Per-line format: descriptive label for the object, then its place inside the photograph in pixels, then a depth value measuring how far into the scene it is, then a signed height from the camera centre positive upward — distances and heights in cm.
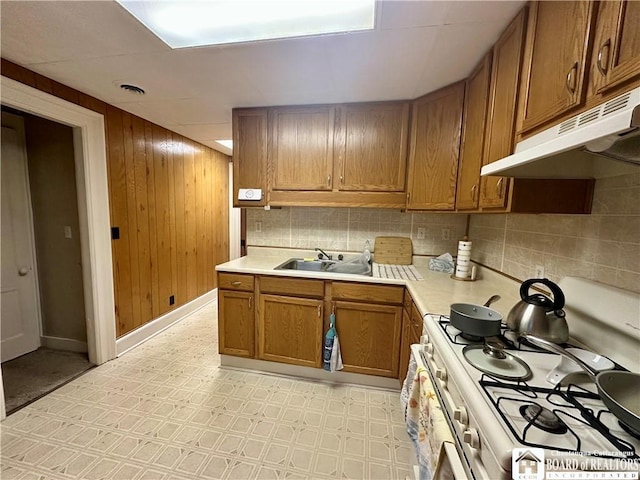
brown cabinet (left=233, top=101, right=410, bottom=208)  212 +48
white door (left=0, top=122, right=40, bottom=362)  229 -49
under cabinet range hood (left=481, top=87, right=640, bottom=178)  53 +19
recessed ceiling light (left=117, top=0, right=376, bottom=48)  116 +88
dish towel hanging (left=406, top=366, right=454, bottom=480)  81 -73
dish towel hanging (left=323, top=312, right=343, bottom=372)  203 -105
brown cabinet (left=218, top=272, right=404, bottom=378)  198 -86
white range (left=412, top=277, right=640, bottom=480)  53 -47
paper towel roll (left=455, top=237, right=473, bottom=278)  194 -32
